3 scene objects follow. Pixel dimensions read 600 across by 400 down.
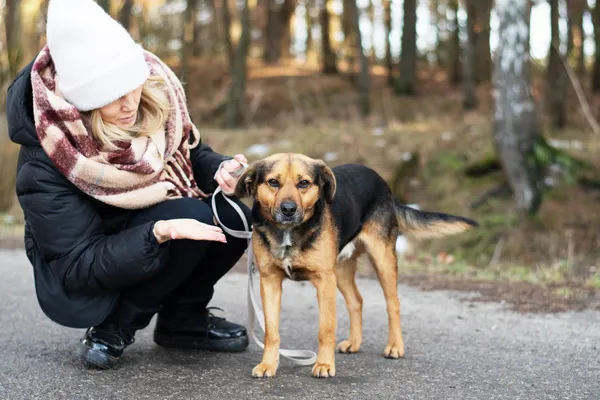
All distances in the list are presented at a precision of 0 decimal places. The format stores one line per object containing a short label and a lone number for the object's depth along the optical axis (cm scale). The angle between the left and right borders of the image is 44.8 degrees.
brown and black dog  389
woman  369
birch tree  1075
